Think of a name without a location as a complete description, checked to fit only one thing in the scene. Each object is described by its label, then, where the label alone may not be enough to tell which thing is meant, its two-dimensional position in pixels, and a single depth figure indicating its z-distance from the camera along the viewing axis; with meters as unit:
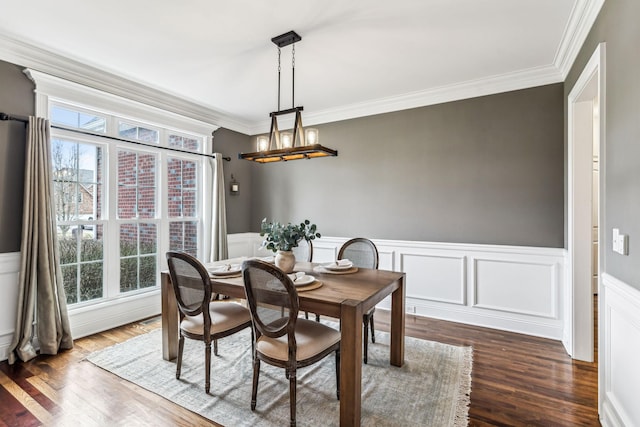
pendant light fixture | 2.56
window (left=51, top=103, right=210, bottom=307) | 3.24
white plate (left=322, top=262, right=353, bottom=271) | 2.80
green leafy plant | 2.58
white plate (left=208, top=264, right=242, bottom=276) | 2.55
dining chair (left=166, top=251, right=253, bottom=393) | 2.28
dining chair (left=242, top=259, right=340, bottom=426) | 1.88
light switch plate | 1.65
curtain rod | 2.74
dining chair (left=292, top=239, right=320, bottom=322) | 3.55
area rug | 2.02
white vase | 2.67
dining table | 1.88
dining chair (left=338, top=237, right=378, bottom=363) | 3.17
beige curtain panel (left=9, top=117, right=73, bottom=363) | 2.75
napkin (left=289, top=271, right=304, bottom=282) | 2.38
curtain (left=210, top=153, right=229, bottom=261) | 4.46
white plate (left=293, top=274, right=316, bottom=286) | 2.24
